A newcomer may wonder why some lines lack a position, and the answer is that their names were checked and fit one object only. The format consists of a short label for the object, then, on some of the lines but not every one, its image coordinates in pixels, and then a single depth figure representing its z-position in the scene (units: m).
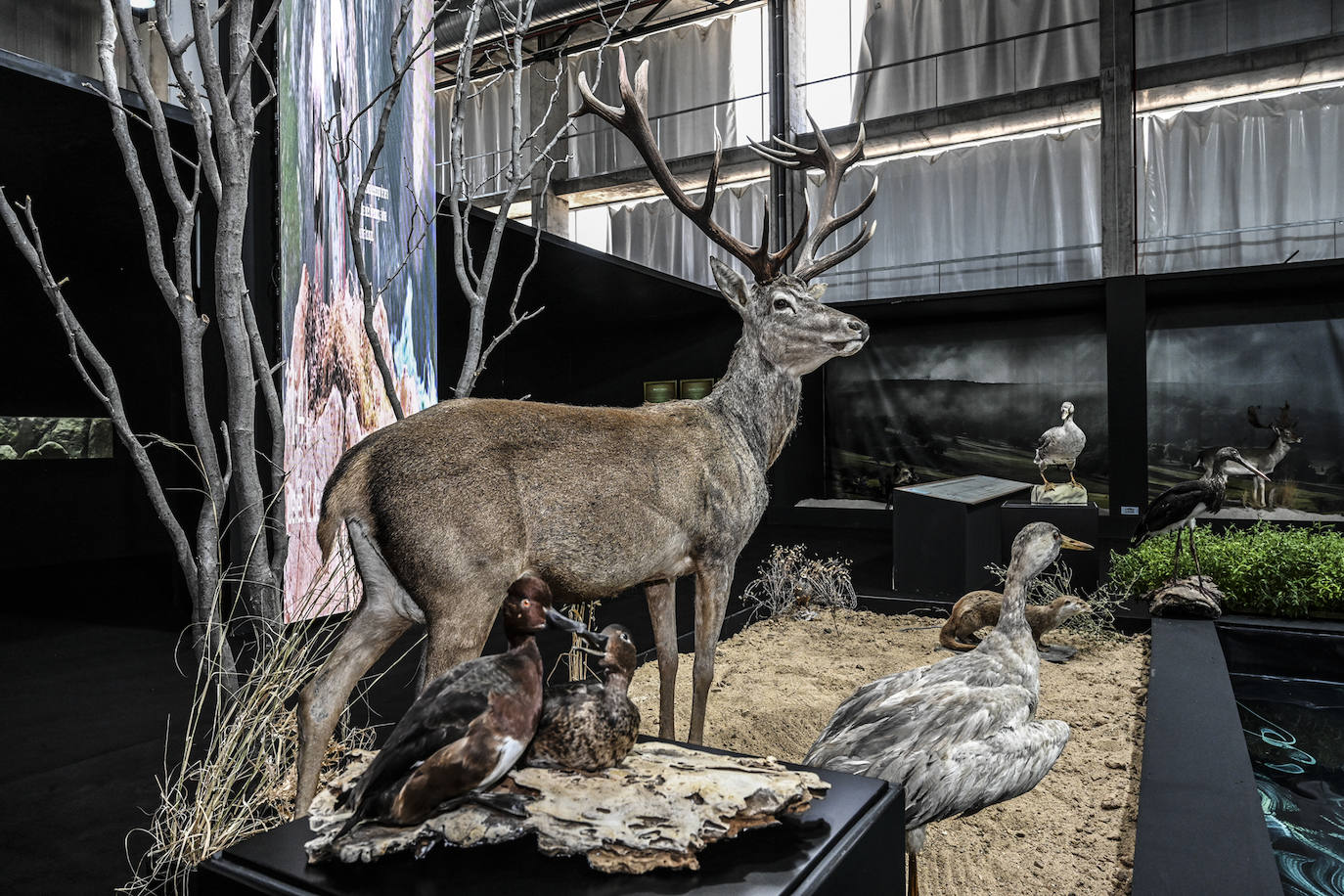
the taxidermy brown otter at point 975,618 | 4.14
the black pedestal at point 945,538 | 5.49
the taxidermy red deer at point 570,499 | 1.42
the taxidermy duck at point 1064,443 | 7.14
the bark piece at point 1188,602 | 4.70
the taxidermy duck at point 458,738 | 0.96
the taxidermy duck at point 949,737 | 1.63
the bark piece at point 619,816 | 1.03
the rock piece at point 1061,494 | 6.73
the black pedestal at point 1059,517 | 5.53
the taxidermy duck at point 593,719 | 1.11
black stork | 4.67
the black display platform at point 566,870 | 1.01
